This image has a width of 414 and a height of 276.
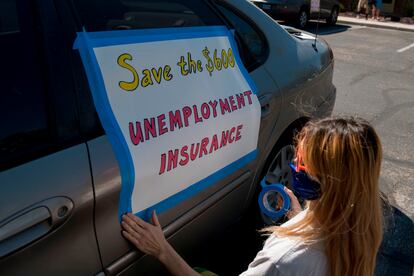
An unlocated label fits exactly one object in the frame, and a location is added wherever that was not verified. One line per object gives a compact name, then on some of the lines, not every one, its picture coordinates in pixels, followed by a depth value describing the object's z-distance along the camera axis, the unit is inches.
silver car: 54.3
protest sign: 64.7
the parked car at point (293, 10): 474.6
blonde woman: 52.0
